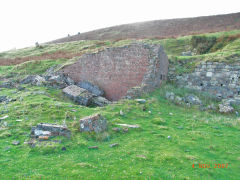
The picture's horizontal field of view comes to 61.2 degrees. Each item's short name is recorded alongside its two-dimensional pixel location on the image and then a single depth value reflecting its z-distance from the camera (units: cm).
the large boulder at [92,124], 789
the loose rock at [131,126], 861
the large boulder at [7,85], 1694
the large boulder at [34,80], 1617
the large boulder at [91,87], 1592
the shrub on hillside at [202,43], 2411
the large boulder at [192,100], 1295
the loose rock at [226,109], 1202
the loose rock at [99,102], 1372
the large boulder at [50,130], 751
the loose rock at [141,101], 1144
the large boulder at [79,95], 1341
